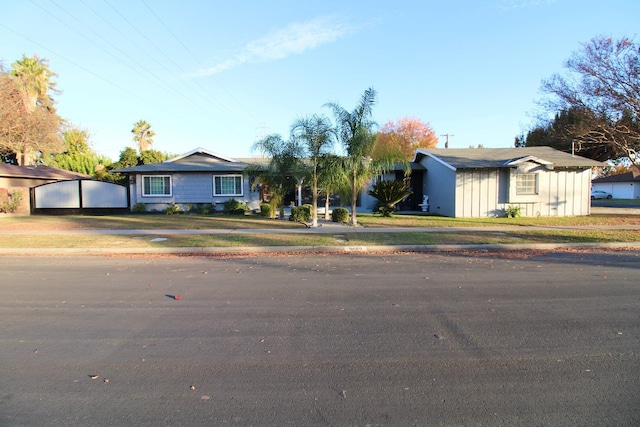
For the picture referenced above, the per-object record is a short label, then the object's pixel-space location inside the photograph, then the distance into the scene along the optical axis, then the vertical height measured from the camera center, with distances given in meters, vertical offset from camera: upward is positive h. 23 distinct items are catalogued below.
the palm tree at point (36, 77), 39.78 +13.37
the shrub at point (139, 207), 23.66 -0.45
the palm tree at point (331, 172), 15.20 +1.10
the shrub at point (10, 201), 23.31 -0.04
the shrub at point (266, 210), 20.59 -0.56
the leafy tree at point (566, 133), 21.17 +4.84
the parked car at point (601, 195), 52.19 +0.47
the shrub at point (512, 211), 19.99 -0.65
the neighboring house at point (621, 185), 53.58 +1.98
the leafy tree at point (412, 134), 54.19 +9.42
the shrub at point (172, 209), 22.84 -0.54
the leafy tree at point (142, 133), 50.16 +8.90
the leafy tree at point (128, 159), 34.47 +3.78
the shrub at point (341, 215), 17.80 -0.73
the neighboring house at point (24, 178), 24.01 +1.52
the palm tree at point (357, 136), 15.25 +2.56
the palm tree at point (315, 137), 15.42 +2.54
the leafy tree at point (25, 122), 24.15 +6.10
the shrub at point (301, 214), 18.16 -0.69
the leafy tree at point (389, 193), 20.25 +0.33
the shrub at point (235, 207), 22.34 -0.42
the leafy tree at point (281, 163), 16.19 +1.60
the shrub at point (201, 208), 22.57 -0.49
